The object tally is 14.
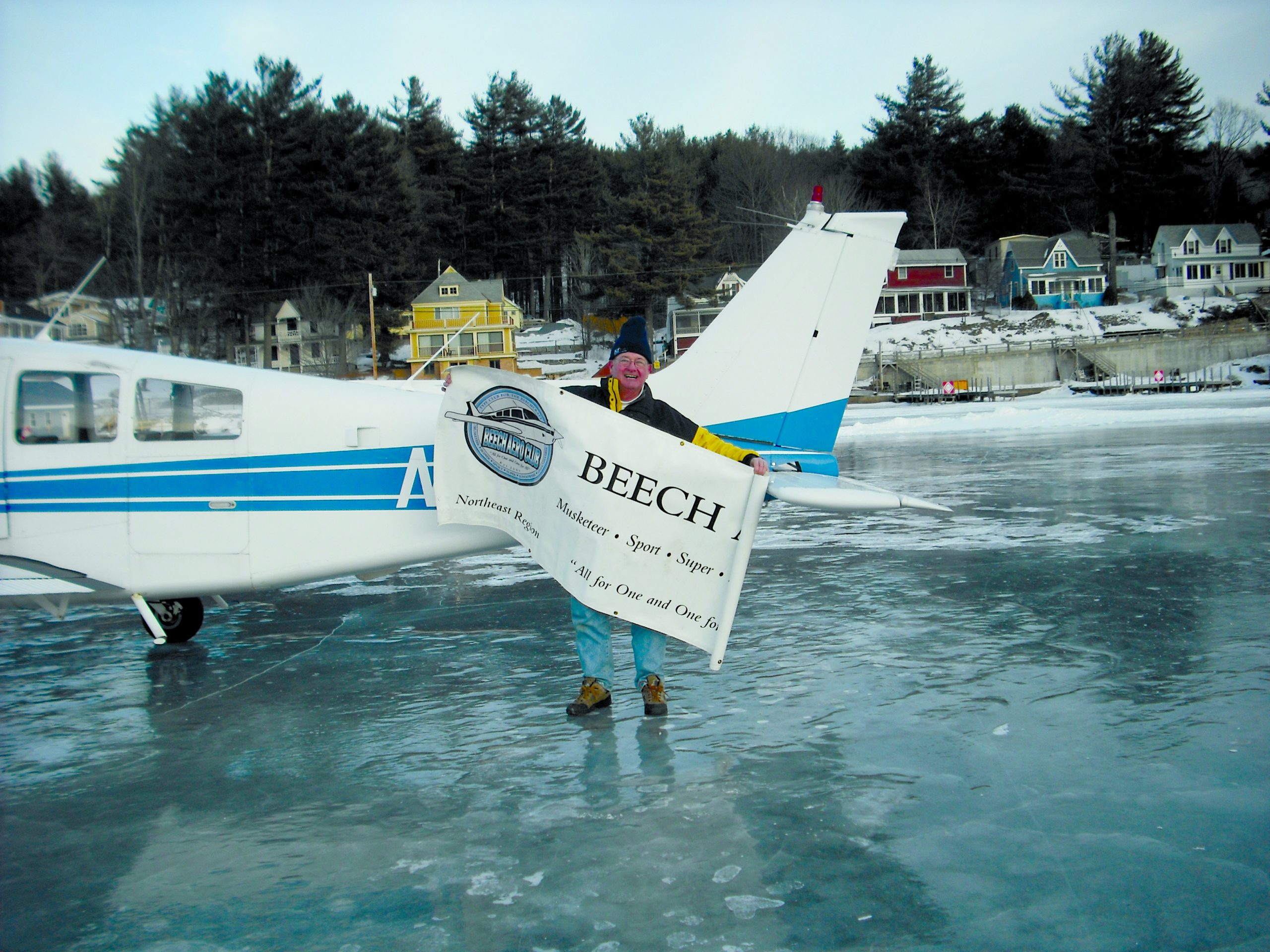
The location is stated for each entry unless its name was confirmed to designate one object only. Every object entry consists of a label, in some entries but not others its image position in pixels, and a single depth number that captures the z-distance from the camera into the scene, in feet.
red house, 229.86
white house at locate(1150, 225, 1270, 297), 234.79
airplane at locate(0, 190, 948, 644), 18.78
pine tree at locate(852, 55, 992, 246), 253.65
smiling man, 15.42
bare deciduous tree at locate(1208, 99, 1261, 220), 264.52
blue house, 237.25
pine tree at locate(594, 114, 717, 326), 187.21
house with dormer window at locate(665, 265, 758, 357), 188.03
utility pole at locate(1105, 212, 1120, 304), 234.58
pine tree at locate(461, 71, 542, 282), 222.89
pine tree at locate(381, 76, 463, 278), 208.74
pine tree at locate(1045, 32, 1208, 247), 248.73
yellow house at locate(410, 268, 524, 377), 169.48
